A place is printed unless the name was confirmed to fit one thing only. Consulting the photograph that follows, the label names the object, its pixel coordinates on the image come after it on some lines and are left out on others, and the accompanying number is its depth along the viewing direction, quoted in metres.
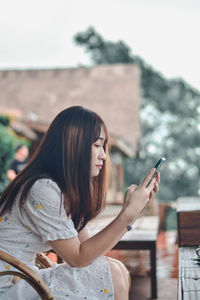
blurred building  13.52
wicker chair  1.29
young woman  1.41
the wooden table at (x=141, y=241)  3.05
